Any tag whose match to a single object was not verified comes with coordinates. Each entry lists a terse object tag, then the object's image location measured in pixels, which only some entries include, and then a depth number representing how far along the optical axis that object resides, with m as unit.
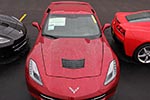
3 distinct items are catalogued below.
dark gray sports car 4.71
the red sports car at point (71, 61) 3.18
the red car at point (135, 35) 4.84
